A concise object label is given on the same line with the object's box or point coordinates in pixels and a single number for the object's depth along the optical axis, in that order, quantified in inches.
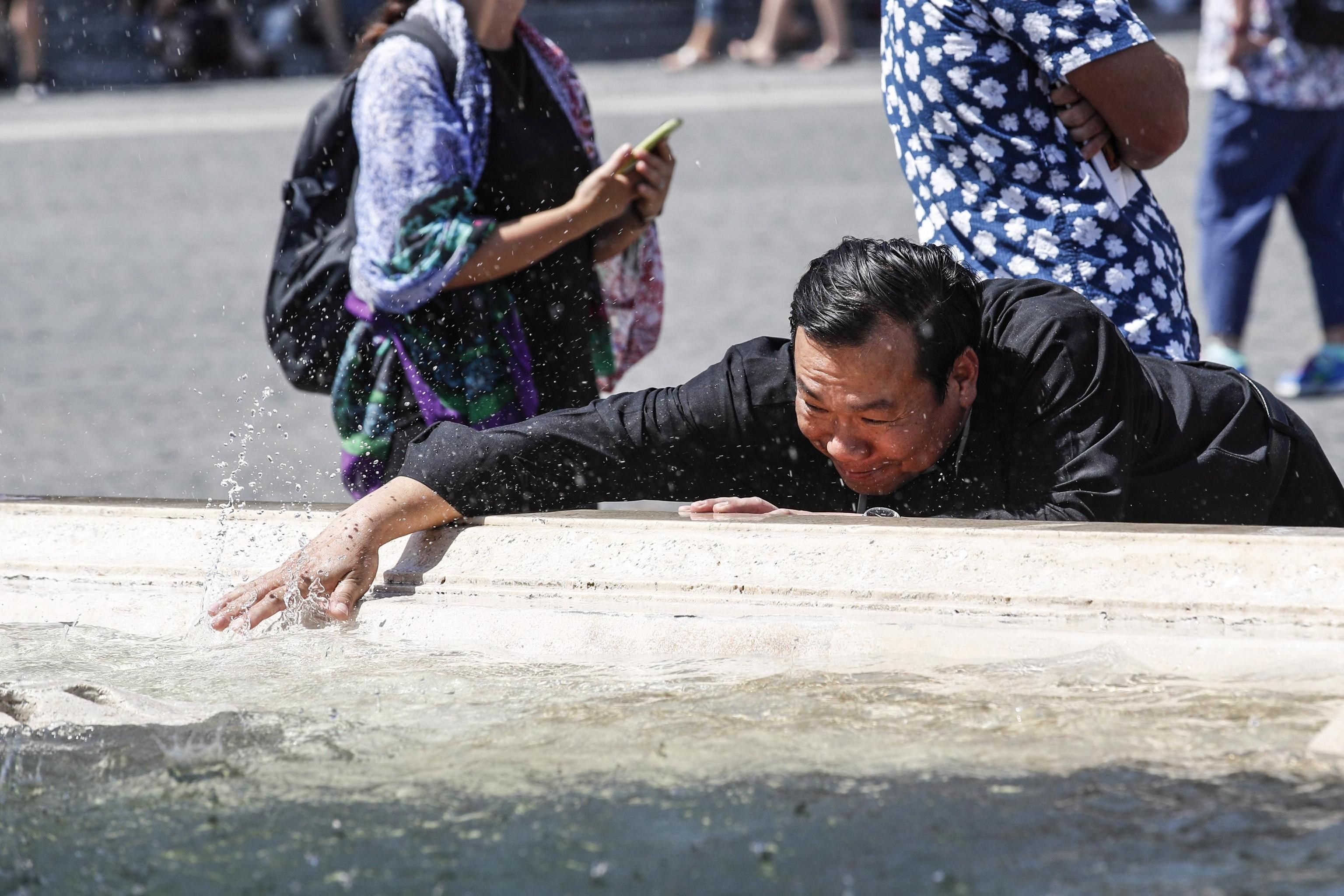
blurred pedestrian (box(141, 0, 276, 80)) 933.8
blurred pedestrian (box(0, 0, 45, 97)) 917.2
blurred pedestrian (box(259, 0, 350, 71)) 949.8
